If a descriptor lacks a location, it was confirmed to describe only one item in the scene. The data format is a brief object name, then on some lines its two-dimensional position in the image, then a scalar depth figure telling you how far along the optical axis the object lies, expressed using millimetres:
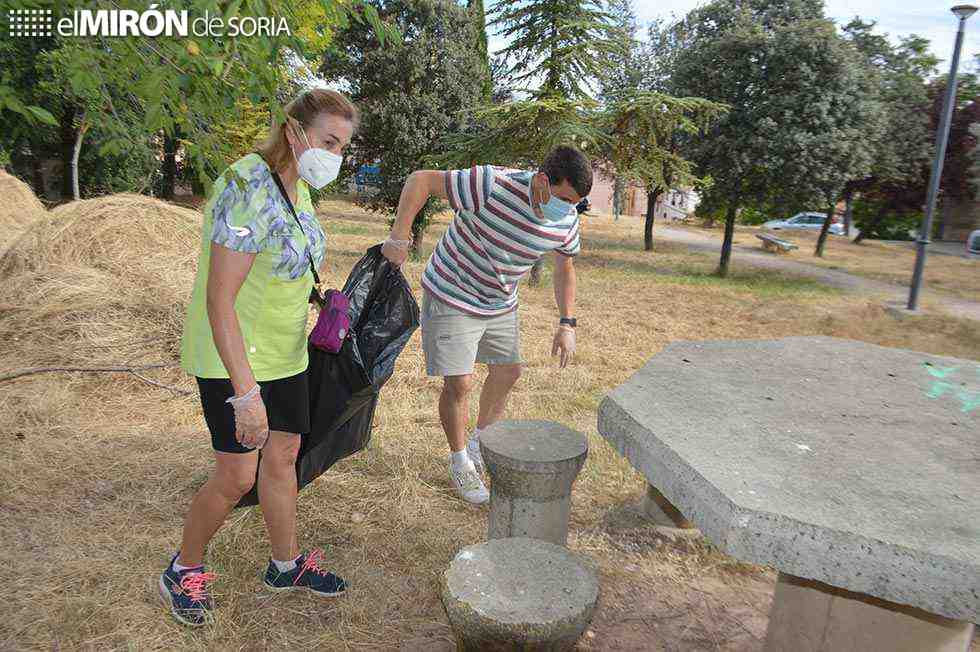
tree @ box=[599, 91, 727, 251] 10547
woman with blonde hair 1934
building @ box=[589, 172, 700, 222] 37969
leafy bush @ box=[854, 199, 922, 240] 27175
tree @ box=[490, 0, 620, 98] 10656
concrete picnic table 1607
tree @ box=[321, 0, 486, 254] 12945
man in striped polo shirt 3020
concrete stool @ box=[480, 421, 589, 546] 2672
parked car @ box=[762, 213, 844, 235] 31141
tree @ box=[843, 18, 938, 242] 20547
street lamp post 9867
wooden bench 20984
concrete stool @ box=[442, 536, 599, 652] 1829
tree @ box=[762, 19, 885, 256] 13320
